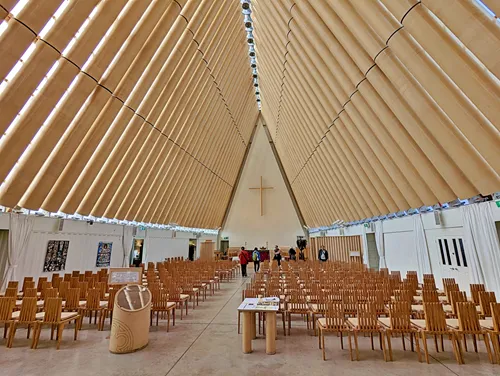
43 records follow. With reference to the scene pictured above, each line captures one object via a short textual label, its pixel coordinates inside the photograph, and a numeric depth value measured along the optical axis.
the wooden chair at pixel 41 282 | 6.85
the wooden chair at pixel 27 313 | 4.48
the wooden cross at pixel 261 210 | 24.28
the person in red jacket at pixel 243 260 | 13.61
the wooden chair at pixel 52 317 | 4.42
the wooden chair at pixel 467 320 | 3.93
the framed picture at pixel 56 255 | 9.35
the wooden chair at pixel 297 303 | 5.41
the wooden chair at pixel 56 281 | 7.26
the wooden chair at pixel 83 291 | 6.30
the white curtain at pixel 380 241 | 11.66
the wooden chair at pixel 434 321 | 4.00
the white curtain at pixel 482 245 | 6.36
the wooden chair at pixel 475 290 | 5.25
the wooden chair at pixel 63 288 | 5.99
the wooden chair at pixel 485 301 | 4.71
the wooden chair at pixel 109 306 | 5.51
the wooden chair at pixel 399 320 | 4.13
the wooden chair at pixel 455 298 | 4.73
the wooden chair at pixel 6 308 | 4.52
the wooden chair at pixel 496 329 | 3.81
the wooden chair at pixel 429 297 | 5.12
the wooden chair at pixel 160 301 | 5.55
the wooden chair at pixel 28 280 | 6.51
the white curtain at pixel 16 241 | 7.85
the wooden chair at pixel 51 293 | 5.32
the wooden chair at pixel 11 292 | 5.70
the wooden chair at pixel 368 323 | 4.19
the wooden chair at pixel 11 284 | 6.71
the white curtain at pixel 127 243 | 13.29
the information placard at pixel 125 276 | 5.22
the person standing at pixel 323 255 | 16.67
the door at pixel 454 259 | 7.45
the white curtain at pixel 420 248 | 8.95
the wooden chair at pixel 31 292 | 5.52
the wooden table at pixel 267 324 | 4.15
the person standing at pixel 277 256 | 16.16
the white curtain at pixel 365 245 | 13.33
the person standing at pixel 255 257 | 14.53
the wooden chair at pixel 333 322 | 4.24
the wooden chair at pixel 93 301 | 5.52
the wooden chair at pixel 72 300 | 5.64
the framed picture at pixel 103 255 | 11.88
